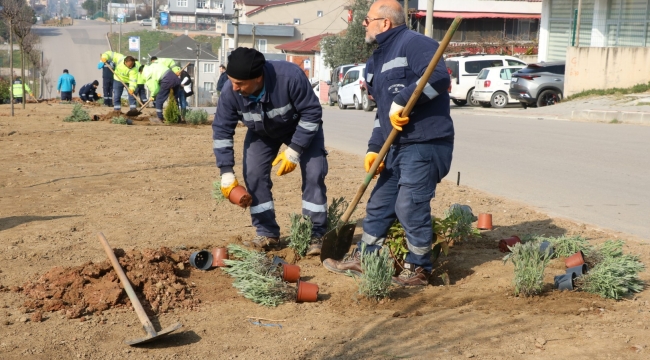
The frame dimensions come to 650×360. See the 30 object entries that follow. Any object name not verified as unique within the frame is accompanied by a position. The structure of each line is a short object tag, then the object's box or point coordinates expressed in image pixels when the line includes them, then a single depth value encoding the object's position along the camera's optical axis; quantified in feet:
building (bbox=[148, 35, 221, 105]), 244.01
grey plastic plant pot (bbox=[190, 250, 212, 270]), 17.66
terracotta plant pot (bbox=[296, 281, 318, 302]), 15.38
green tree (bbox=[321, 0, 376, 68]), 155.94
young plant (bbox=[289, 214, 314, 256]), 19.04
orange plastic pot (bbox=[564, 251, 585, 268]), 17.03
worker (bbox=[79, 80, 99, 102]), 107.45
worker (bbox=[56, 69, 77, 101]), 108.06
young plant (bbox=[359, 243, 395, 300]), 15.02
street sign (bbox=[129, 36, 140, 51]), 192.13
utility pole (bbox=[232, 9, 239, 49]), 117.19
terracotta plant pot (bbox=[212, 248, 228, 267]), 17.81
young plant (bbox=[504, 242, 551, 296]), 15.08
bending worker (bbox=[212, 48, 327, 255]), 18.03
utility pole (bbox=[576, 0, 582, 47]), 86.75
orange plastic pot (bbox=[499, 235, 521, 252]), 19.54
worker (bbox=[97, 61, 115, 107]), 72.43
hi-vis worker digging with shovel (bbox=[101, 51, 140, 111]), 65.36
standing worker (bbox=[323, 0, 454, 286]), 15.78
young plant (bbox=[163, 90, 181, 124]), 57.21
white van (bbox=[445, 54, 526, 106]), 90.48
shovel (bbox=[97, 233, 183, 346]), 13.15
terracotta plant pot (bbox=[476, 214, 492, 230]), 21.85
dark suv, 78.48
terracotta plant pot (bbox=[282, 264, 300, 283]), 16.52
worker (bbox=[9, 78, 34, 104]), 97.72
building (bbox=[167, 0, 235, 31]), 424.46
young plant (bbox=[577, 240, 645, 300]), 15.01
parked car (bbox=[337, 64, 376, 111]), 89.86
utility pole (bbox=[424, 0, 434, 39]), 82.94
